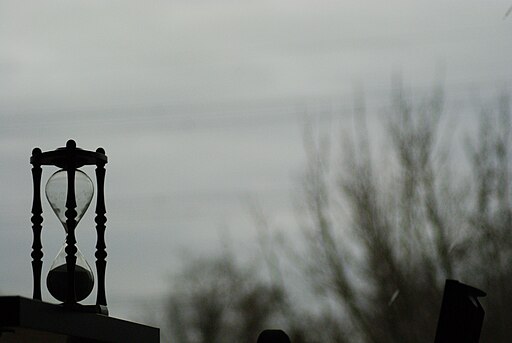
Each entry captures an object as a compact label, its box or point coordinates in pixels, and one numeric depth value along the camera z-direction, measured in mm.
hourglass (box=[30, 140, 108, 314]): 5668
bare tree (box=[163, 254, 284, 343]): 26547
